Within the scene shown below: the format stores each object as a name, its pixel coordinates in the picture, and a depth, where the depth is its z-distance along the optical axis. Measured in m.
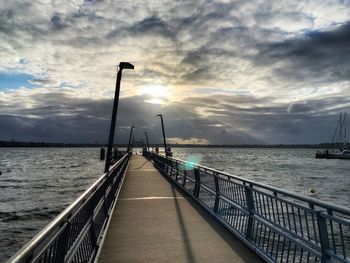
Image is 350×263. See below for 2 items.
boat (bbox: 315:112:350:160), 122.47
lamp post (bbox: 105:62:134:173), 14.68
